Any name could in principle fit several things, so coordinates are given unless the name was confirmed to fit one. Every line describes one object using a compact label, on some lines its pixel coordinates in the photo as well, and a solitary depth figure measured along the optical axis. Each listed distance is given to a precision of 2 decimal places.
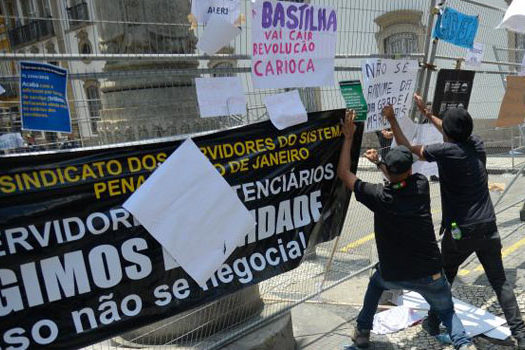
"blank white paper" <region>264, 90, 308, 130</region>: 3.15
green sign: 3.58
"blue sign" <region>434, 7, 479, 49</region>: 4.16
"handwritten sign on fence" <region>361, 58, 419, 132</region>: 3.75
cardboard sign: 5.56
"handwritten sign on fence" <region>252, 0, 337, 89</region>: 3.02
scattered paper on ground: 3.83
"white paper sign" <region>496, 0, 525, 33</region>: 5.16
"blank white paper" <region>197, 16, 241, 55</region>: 2.77
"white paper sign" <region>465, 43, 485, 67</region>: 4.75
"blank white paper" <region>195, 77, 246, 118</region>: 2.82
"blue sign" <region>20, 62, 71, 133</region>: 2.17
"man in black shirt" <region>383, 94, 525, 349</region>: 3.54
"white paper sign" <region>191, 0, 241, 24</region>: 2.75
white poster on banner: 2.61
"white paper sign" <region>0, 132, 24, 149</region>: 2.33
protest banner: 2.31
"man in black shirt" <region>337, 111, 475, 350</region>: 3.11
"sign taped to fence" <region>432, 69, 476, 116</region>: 4.56
